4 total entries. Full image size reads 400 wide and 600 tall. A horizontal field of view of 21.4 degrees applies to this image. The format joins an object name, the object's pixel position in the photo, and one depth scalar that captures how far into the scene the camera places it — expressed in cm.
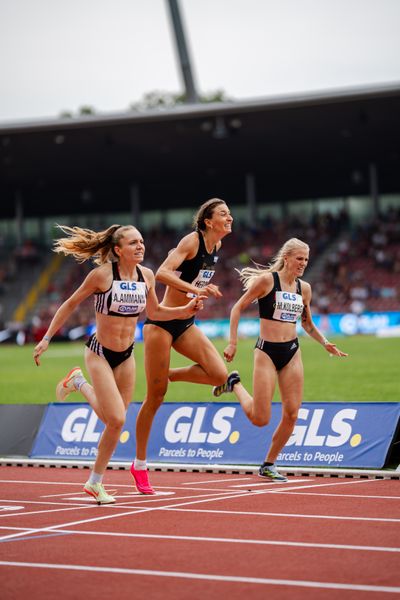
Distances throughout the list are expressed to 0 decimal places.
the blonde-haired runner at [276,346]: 1082
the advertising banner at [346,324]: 4169
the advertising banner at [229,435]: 1160
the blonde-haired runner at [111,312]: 945
